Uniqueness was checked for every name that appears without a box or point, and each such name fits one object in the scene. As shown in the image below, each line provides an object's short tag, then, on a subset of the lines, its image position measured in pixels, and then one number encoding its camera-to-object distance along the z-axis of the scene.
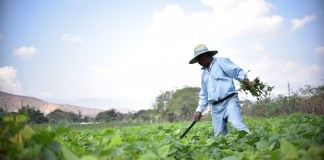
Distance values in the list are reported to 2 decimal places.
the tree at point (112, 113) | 60.03
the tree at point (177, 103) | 64.62
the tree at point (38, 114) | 39.80
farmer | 4.75
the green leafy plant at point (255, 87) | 4.74
